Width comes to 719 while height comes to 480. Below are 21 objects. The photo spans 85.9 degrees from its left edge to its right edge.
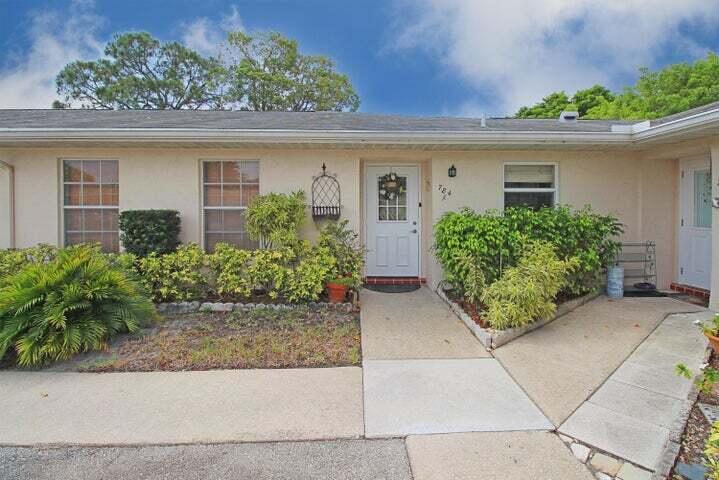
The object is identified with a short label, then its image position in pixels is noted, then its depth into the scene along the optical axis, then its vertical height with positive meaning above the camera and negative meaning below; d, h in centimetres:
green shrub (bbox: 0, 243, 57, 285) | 535 -34
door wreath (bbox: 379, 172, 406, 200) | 716 +88
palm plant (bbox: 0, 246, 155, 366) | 370 -78
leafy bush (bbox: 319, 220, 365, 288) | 606 -31
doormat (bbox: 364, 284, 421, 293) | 670 -97
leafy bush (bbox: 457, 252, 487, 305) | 501 -56
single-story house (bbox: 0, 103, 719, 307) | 584 +100
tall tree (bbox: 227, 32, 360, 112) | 2272 +917
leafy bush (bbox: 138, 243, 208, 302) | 561 -58
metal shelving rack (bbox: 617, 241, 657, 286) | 666 -50
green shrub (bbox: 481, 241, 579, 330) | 431 -65
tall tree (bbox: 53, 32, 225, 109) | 2366 +975
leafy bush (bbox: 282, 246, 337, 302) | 566 -66
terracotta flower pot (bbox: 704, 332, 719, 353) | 348 -98
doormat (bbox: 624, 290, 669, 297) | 623 -99
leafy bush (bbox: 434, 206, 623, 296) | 514 -8
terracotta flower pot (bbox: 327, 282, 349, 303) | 573 -88
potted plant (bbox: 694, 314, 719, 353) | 349 -92
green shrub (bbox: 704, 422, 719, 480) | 178 -105
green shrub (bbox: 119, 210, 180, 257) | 576 +2
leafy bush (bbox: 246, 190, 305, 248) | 582 +23
